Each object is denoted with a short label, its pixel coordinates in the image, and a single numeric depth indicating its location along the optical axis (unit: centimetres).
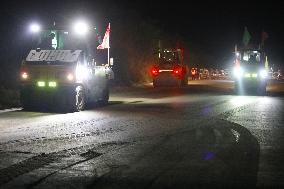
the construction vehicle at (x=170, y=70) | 4038
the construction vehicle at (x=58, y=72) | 1922
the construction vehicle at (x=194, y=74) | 6219
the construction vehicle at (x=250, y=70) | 3375
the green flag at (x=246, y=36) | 4261
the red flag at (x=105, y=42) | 2111
